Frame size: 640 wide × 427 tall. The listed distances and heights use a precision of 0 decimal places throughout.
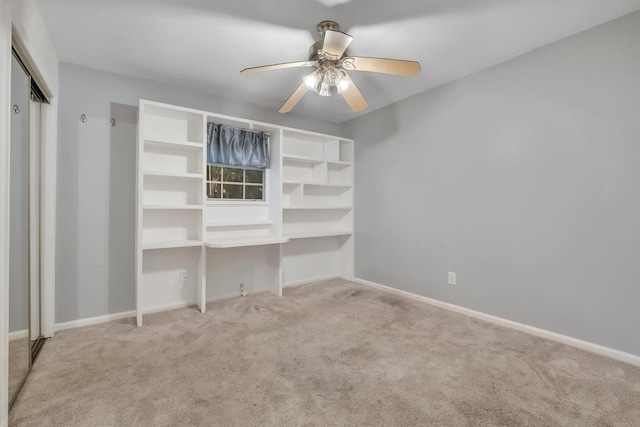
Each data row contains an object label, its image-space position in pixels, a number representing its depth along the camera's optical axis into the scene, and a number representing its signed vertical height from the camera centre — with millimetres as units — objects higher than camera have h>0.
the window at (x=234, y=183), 3568 +416
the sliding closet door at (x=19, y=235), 1730 -116
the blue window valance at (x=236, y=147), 3369 +824
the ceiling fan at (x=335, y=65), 1920 +1086
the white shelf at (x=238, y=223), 3467 -79
